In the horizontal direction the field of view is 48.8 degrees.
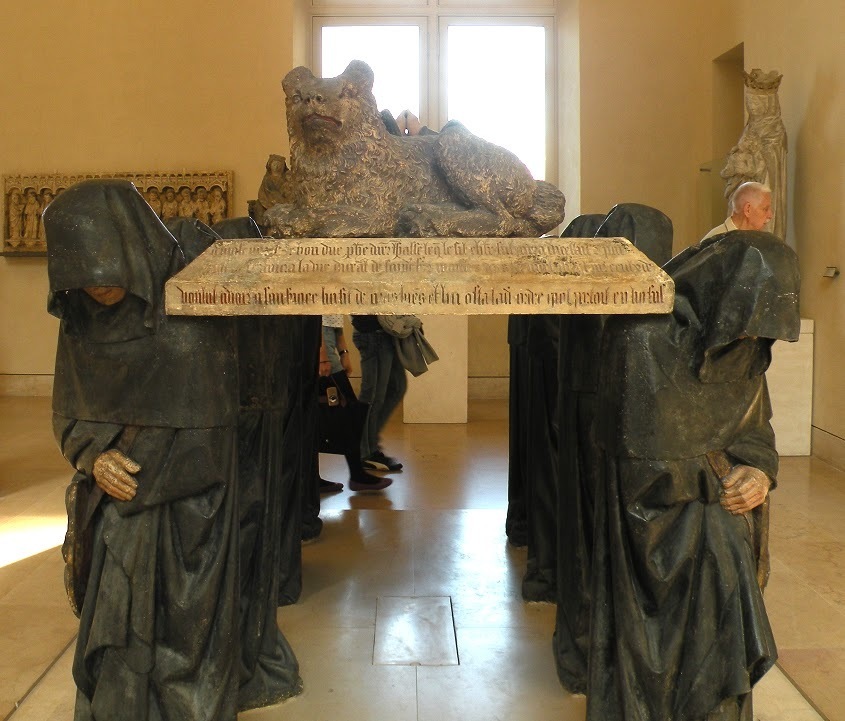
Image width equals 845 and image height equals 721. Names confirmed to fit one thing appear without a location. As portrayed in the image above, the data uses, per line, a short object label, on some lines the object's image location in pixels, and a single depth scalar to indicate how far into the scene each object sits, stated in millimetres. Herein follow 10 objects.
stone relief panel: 10188
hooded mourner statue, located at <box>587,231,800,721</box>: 2588
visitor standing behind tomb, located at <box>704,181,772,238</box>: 6648
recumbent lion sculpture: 3217
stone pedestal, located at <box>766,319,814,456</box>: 7391
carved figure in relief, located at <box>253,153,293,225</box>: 4055
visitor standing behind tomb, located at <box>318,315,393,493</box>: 6121
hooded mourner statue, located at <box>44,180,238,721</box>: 2670
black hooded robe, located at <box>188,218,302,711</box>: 3225
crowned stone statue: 7871
